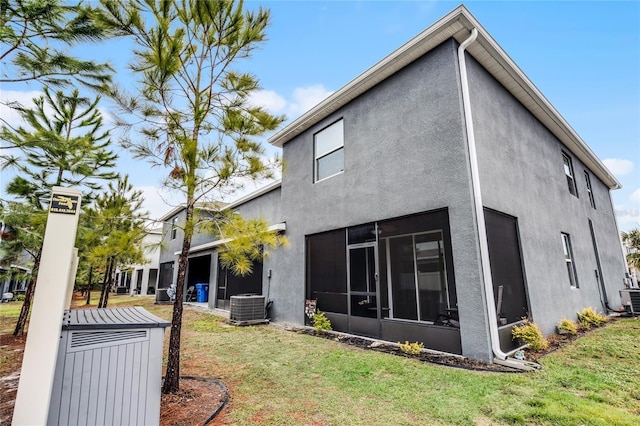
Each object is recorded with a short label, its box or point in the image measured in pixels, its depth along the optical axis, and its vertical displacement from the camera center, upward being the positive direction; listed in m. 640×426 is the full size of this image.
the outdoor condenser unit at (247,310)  9.24 -1.13
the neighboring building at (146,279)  26.25 -0.34
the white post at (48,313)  1.81 -0.24
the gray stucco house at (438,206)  5.55 +1.61
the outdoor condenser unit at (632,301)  9.79 -0.98
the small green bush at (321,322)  7.83 -1.29
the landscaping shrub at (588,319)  7.78 -1.28
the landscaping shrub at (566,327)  6.87 -1.29
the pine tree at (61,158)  7.43 +3.18
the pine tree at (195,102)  3.88 +2.59
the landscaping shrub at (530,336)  5.43 -1.18
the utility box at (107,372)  2.21 -0.78
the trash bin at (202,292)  17.20 -1.01
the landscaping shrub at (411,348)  5.50 -1.41
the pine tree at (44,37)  4.27 +3.76
